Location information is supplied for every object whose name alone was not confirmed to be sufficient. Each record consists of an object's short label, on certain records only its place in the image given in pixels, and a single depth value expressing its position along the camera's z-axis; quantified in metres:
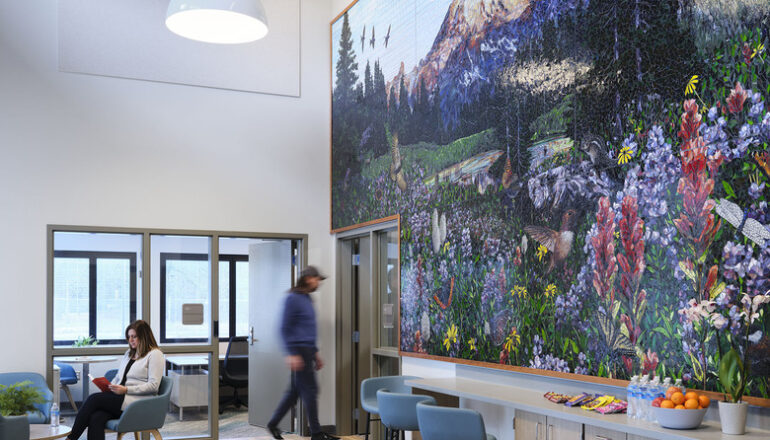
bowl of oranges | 3.44
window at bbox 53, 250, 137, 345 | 7.46
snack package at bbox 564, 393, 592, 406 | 4.22
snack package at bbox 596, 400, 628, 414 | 3.96
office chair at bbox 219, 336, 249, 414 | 8.70
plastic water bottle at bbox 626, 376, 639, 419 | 3.85
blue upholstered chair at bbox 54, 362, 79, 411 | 7.42
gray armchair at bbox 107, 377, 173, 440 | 6.26
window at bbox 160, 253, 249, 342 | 7.96
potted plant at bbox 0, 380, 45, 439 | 5.34
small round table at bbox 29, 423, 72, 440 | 5.53
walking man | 6.36
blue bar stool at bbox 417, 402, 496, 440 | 4.30
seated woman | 6.28
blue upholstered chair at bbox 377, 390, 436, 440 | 5.19
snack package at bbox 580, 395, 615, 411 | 4.08
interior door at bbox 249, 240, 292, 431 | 8.46
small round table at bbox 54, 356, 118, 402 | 7.44
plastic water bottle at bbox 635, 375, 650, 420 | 3.79
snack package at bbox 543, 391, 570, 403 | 4.44
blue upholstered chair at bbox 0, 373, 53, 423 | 6.63
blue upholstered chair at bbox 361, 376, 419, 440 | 6.37
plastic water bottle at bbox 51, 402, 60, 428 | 6.05
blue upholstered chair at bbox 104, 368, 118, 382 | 7.59
